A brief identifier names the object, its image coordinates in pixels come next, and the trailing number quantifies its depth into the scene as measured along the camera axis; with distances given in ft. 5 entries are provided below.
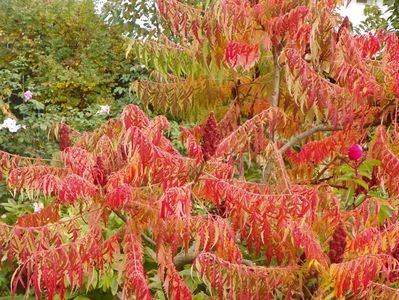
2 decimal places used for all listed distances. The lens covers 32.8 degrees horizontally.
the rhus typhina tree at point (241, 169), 7.72
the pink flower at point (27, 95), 21.52
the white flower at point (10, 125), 19.51
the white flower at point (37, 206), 13.58
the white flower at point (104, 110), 21.97
